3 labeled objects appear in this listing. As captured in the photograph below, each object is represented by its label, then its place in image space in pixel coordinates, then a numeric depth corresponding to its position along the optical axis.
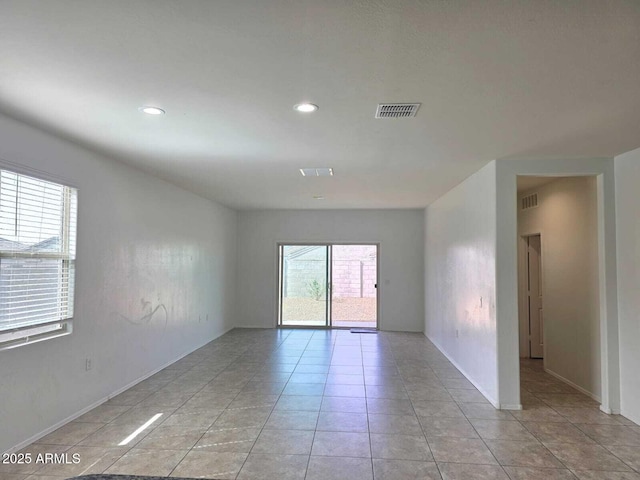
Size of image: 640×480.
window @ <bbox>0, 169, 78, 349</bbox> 2.89
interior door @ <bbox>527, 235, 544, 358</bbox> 6.13
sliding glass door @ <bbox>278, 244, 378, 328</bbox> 8.63
